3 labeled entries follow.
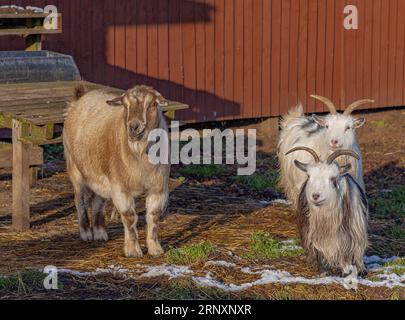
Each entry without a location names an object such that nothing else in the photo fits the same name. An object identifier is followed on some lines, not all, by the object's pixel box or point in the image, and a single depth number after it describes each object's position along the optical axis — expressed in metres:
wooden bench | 11.07
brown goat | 10.09
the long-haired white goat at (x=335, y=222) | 9.60
